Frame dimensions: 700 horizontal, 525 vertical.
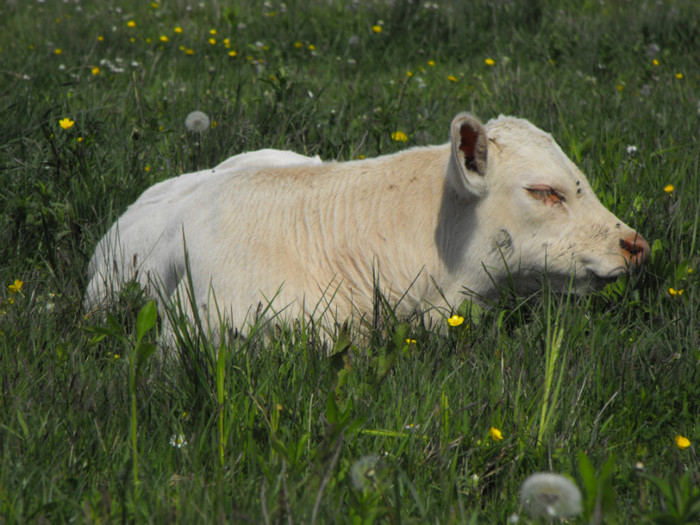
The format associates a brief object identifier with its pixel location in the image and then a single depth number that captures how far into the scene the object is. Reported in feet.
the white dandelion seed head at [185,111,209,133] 34.19
